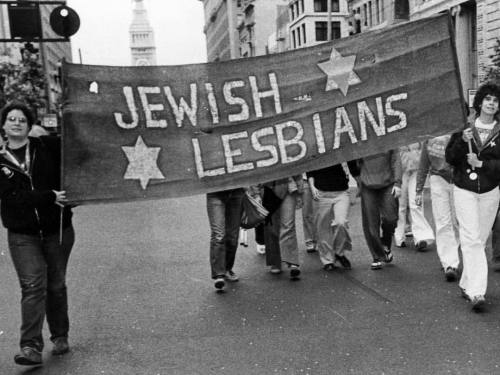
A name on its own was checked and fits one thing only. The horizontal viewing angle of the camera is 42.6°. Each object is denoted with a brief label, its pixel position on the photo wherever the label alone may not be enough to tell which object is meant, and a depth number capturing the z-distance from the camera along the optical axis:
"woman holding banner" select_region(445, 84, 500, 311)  5.66
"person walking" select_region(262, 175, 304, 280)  7.14
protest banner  5.98
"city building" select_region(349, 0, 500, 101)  31.97
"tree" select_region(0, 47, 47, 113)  40.28
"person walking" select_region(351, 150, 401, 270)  7.38
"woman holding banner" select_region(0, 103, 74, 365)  4.70
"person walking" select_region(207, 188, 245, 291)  6.66
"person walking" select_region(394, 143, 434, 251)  8.44
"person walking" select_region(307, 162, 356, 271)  7.38
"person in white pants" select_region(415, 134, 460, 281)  6.79
